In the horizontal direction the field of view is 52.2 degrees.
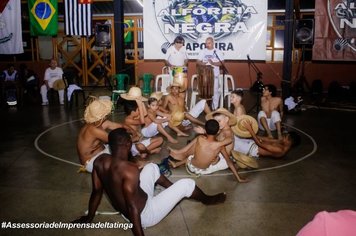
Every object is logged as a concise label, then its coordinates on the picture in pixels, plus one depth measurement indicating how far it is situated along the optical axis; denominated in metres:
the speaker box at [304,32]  9.92
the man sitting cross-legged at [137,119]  6.04
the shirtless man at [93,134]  4.86
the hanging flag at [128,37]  17.96
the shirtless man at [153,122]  6.88
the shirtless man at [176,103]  7.63
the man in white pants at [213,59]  9.37
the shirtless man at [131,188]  3.16
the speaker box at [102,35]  11.45
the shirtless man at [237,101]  6.54
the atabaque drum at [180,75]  8.57
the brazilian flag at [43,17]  12.84
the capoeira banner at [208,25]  11.05
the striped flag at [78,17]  11.95
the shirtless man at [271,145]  5.98
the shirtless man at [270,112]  6.96
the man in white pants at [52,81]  11.48
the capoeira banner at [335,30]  10.97
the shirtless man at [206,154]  4.90
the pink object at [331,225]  1.16
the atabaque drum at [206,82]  8.71
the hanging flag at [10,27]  11.97
